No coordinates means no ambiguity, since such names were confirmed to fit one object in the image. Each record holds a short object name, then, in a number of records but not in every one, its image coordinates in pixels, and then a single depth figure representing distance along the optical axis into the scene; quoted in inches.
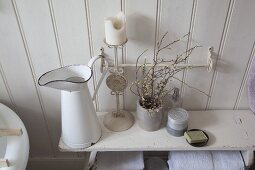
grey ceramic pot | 40.2
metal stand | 39.8
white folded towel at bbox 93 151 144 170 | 44.1
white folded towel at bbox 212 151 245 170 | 43.4
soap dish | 40.6
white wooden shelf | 40.9
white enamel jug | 35.1
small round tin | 40.9
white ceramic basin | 34.9
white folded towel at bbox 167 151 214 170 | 43.8
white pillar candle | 34.4
